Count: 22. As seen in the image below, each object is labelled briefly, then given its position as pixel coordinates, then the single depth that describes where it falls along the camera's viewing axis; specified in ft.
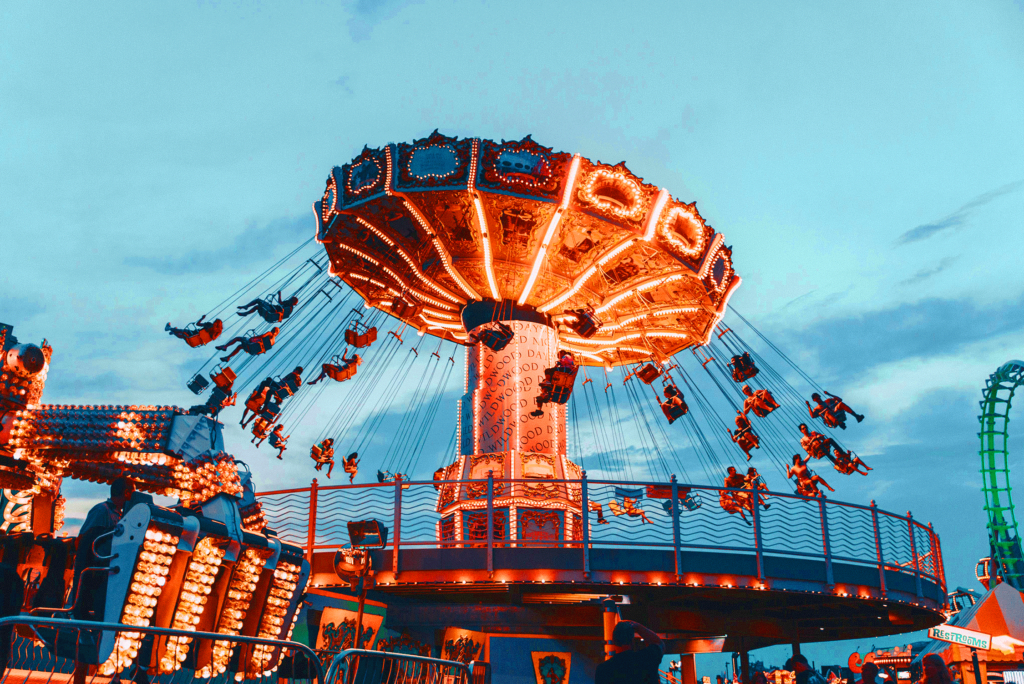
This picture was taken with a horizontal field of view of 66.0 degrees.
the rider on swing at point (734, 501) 42.11
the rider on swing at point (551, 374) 51.93
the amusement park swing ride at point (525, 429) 30.60
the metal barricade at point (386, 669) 18.67
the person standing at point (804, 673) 27.22
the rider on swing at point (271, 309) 55.52
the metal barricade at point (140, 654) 19.75
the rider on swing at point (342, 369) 61.11
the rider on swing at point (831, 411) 57.52
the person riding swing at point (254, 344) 55.62
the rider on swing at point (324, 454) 63.46
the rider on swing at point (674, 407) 60.29
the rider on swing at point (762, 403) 59.88
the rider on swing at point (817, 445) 55.72
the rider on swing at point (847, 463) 55.77
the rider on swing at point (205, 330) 53.62
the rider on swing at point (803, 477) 56.51
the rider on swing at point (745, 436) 62.03
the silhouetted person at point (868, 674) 27.12
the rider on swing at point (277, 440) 59.00
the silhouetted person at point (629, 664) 17.42
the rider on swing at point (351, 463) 63.05
